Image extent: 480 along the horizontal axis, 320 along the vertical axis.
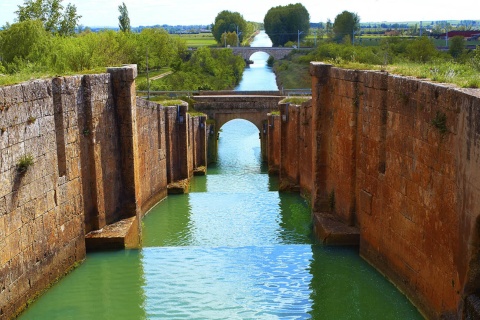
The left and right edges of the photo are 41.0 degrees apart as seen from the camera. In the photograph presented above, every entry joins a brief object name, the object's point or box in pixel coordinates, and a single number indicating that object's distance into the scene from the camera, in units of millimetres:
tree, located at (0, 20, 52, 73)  33544
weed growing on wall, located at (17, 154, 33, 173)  11442
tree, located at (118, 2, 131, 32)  82562
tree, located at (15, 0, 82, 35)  45062
